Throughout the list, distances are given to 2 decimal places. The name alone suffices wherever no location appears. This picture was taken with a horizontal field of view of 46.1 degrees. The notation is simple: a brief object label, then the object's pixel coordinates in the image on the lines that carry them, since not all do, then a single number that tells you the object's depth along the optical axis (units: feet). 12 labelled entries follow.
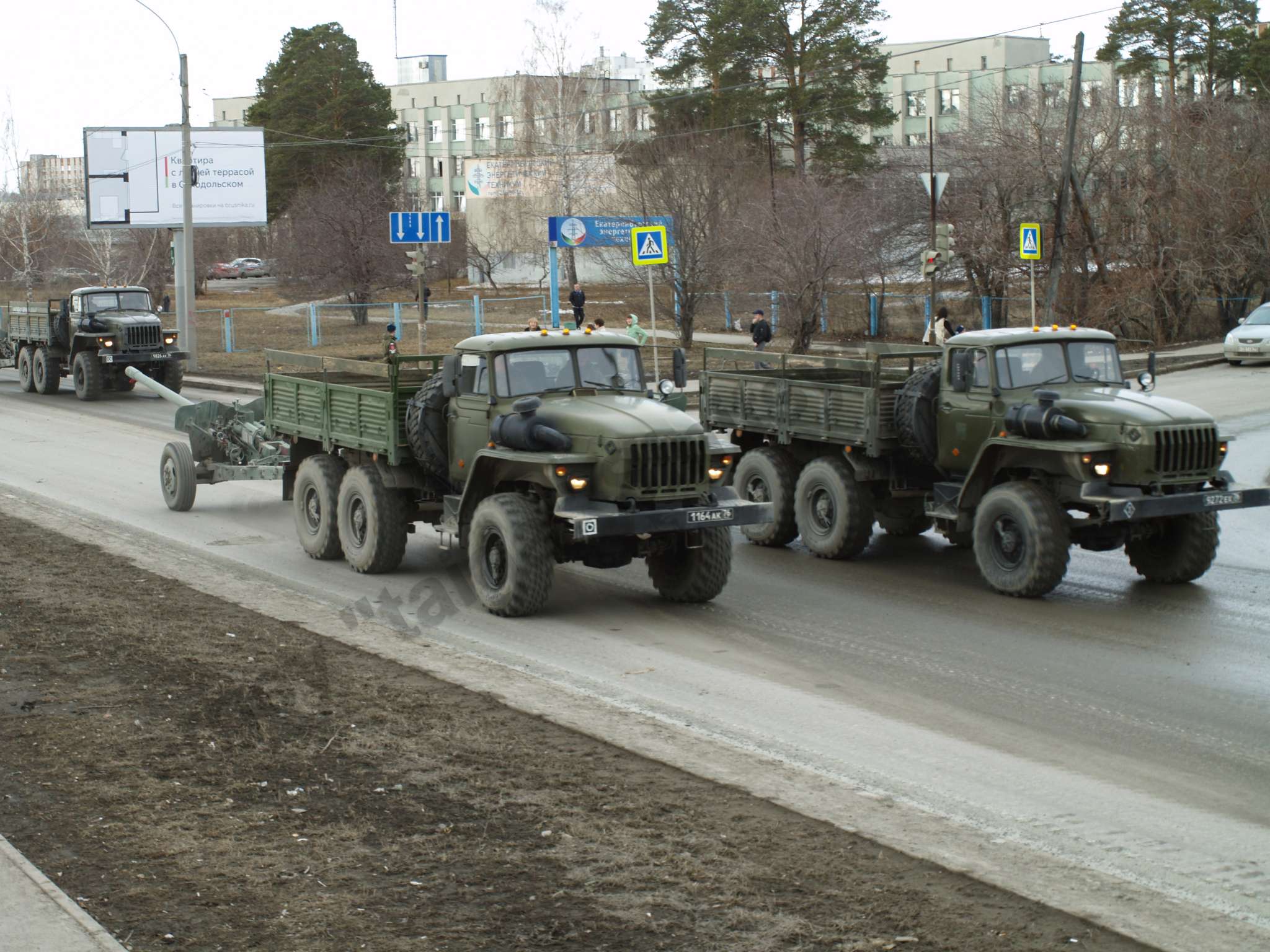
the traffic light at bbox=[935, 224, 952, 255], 91.25
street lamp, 113.80
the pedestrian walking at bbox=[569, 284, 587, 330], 124.06
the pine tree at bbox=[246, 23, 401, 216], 254.06
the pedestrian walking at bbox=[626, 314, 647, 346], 99.76
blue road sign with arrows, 95.50
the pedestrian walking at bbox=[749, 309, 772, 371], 109.50
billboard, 147.23
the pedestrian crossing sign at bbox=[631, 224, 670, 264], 78.74
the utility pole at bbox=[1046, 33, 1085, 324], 105.70
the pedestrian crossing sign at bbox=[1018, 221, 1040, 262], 90.33
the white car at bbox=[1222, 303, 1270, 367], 106.22
